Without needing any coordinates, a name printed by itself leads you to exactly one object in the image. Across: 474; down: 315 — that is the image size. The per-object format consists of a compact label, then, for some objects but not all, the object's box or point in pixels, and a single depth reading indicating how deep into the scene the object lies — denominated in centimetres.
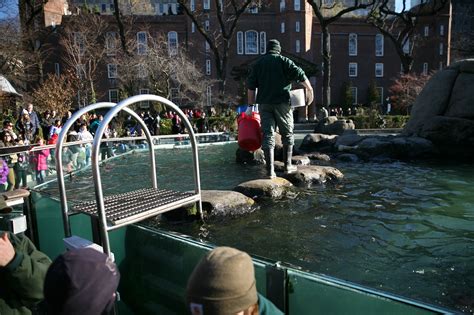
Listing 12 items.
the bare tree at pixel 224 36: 3144
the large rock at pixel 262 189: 554
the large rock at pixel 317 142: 1305
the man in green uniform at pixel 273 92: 618
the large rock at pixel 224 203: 473
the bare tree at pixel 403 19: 3316
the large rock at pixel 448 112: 1053
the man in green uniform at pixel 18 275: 214
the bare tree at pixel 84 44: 3597
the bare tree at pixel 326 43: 3171
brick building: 4822
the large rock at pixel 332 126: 1956
